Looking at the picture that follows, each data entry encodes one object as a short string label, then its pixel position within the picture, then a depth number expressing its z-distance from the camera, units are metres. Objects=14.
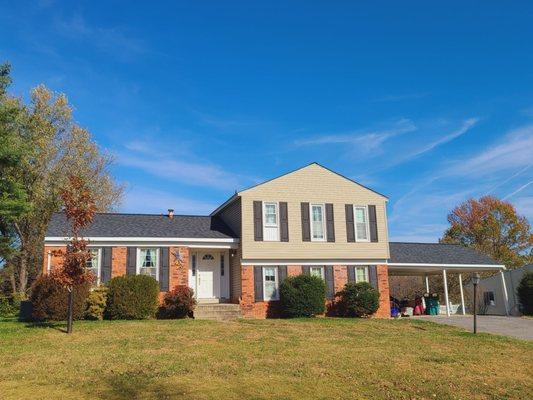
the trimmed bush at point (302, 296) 20.91
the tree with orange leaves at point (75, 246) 14.29
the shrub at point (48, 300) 16.81
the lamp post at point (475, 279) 17.80
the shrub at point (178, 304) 19.47
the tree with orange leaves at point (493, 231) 48.28
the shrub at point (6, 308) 22.35
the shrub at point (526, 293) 26.31
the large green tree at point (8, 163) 21.06
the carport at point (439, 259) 25.45
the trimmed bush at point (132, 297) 18.33
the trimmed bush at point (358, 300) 21.80
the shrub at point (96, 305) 17.86
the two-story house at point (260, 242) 20.88
